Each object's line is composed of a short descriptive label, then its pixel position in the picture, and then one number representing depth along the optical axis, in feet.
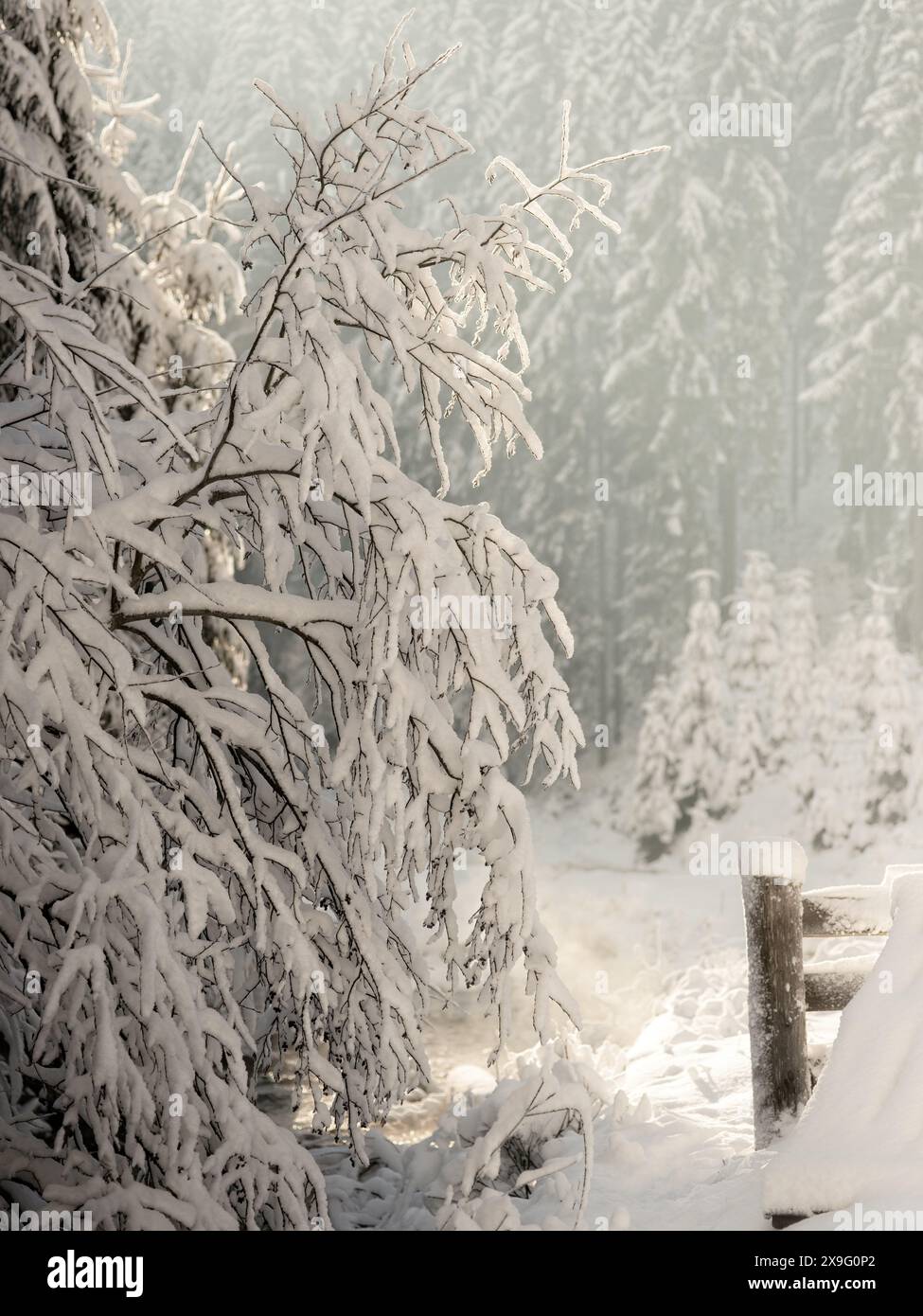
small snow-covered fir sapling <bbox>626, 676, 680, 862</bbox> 81.35
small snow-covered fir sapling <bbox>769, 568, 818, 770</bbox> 80.79
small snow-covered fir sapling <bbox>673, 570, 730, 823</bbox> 80.79
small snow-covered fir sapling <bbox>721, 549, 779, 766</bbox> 82.07
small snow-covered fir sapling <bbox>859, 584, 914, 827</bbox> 76.02
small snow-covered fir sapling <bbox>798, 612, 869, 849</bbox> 76.79
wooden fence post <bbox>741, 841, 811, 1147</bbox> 19.80
